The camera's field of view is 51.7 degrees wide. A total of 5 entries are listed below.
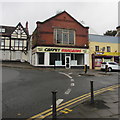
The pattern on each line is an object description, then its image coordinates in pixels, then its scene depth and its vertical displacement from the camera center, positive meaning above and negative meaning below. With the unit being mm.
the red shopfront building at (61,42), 22564 +3526
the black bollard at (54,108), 3609 -1401
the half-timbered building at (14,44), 36375 +5009
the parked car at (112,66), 21500 -856
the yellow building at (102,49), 25391 +2489
